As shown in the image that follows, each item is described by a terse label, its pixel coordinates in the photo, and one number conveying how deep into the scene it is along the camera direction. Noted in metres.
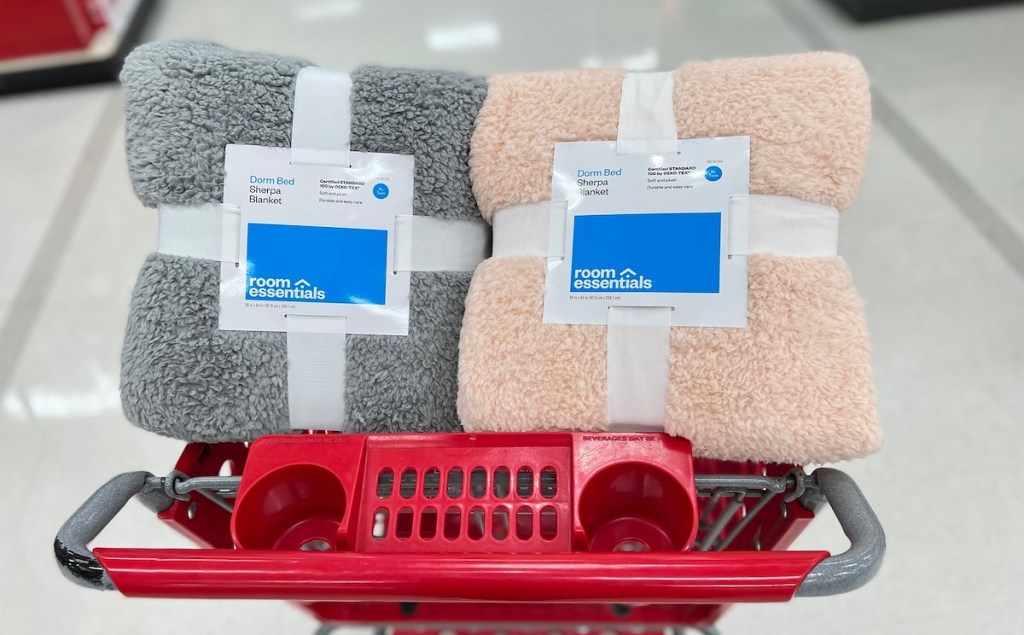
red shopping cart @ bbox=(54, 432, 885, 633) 0.36
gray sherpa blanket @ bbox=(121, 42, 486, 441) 0.51
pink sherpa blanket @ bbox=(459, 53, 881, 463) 0.45
